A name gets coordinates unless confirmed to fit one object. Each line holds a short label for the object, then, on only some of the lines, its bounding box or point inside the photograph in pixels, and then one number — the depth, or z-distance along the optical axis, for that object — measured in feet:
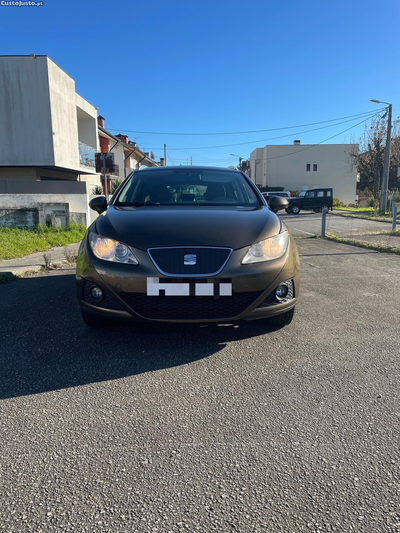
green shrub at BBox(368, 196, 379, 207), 112.78
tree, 125.80
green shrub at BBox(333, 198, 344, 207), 132.57
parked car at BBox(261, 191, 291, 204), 104.04
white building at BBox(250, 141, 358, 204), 163.12
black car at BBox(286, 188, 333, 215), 94.68
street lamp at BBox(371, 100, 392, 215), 77.00
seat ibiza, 8.93
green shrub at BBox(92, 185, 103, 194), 79.16
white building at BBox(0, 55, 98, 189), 55.62
